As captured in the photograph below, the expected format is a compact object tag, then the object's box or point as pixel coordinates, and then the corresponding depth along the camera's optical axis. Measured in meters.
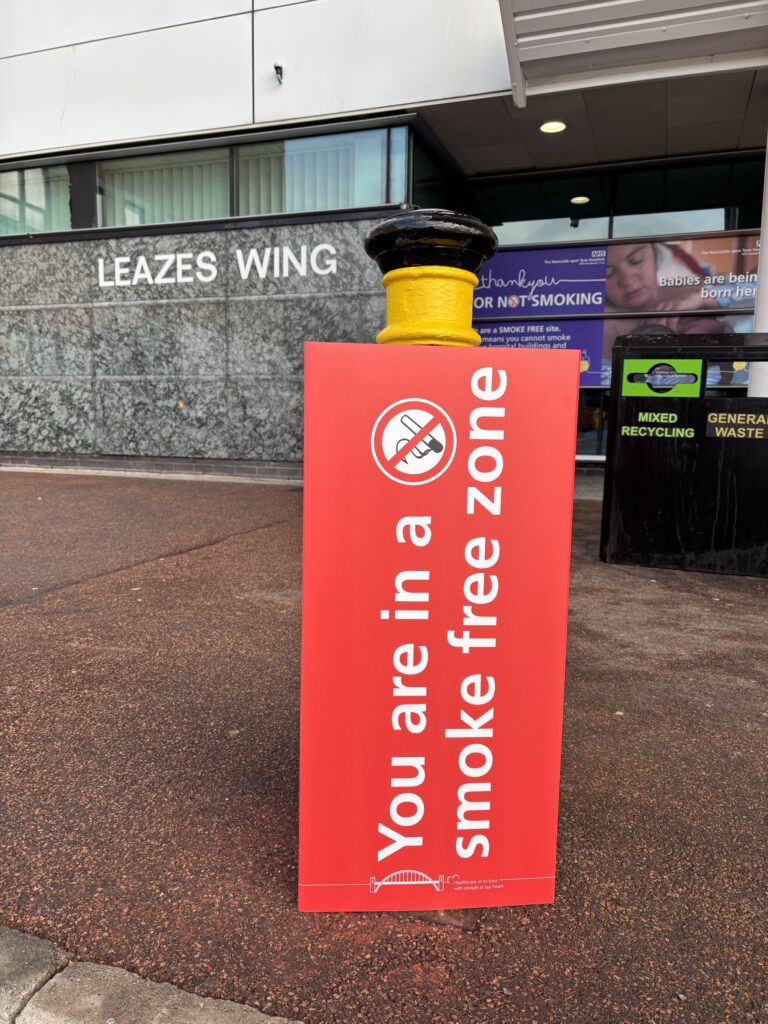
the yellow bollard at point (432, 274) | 1.70
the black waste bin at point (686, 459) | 5.00
